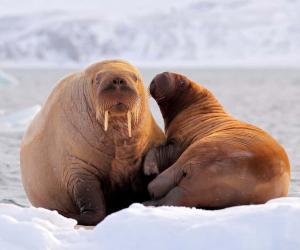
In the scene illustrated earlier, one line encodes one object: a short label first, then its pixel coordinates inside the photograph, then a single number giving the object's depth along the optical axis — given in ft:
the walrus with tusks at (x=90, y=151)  39.75
